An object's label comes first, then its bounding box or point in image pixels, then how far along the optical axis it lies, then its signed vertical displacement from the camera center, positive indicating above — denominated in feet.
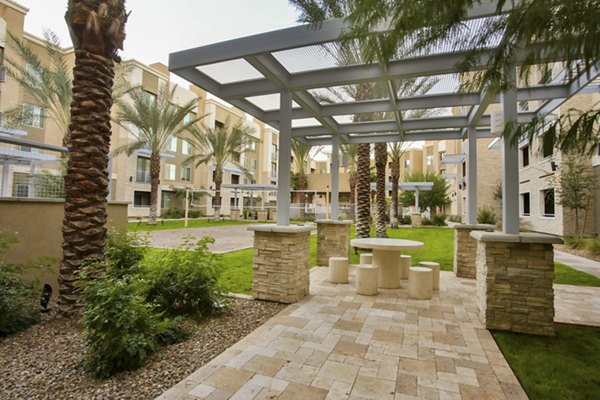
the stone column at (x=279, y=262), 16.03 -2.69
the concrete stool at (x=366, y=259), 22.25 -3.30
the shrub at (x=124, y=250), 15.97 -2.26
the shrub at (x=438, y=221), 74.74 -1.54
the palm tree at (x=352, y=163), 61.27 +11.88
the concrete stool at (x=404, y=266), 21.87 -3.66
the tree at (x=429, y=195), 93.25 +5.77
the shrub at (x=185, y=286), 13.89 -3.44
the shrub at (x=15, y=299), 11.43 -3.67
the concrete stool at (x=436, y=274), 19.17 -3.68
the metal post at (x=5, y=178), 15.57 +1.33
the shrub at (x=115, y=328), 9.03 -3.65
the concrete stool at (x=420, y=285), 17.11 -3.88
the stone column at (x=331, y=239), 26.05 -2.30
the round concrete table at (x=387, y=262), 19.10 -3.04
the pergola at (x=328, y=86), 12.99 +6.78
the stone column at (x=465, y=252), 22.63 -2.70
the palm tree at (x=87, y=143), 12.88 +2.69
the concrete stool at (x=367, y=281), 17.65 -3.84
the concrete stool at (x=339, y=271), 20.43 -3.83
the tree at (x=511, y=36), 6.51 +4.34
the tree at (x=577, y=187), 40.22 +3.95
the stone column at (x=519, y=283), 12.46 -2.69
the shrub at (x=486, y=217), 61.31 -0.27
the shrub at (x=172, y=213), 90.84 -1.58
